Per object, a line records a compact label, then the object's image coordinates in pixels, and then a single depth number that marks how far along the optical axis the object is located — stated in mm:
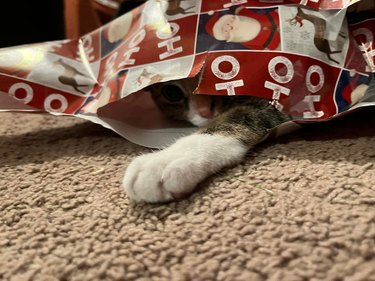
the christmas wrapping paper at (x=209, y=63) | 212
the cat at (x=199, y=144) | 167
